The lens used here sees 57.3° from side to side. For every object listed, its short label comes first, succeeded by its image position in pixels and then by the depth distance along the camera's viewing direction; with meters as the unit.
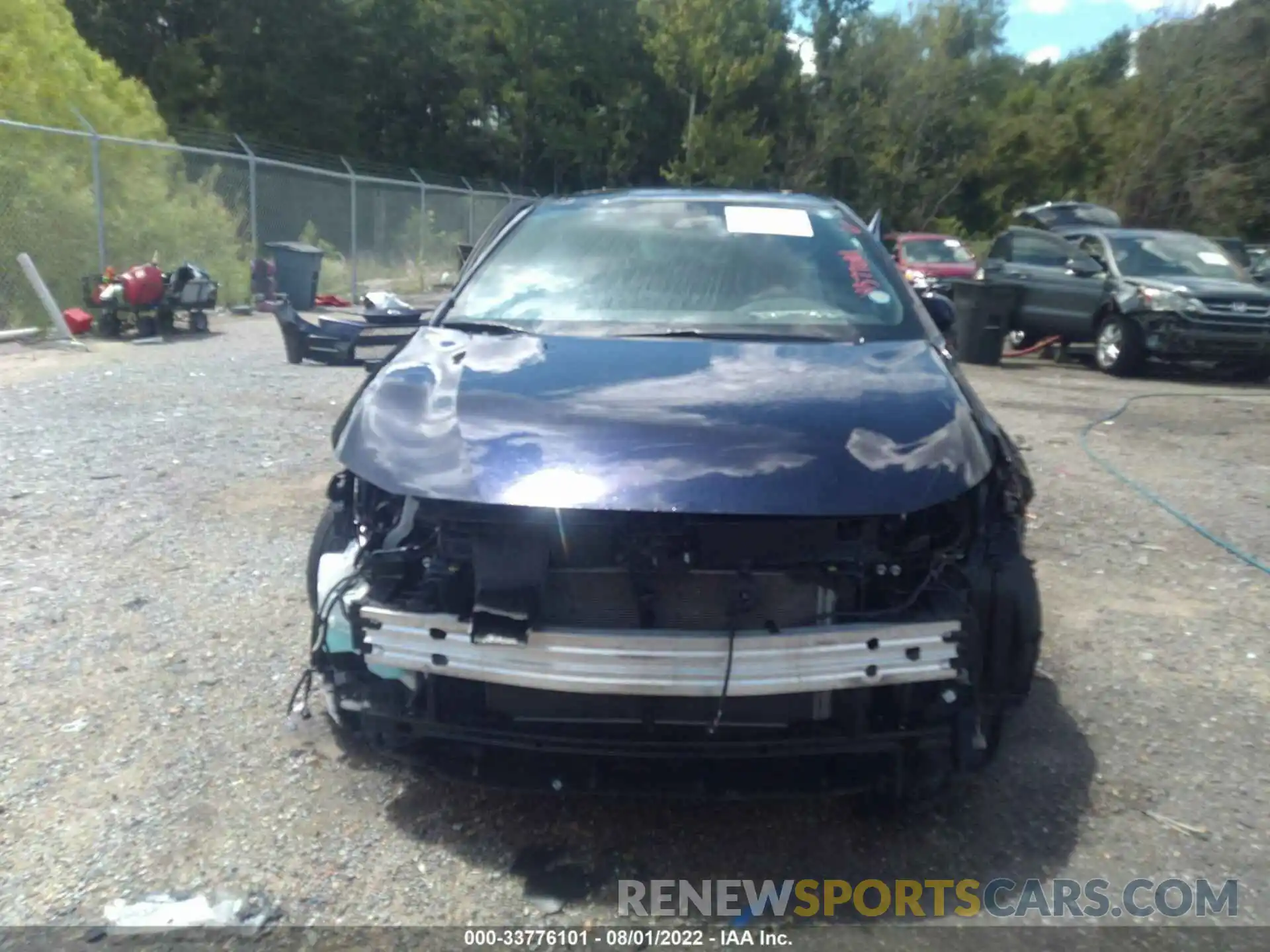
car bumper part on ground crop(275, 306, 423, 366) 4.32
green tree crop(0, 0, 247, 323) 12.88
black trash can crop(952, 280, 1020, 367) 14.05
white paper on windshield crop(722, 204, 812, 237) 4.51
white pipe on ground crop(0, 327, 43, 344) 11.95
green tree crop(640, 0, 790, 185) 39.72
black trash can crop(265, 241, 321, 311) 17.38
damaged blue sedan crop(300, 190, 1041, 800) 2.71
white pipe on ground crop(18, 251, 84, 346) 12.07
